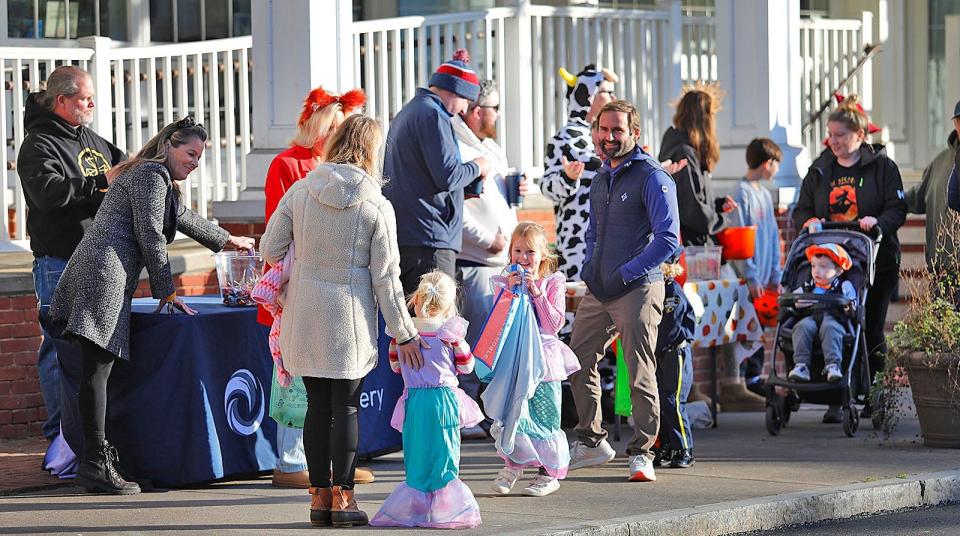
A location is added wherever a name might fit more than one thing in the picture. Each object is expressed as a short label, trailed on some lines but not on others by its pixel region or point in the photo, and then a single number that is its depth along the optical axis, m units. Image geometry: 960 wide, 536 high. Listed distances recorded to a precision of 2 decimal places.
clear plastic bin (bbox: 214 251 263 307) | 16.98
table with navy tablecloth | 16.20
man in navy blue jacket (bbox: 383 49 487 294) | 17.84
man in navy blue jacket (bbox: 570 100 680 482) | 16.94
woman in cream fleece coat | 14.09
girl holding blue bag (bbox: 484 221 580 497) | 16.17
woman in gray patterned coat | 15.64
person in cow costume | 20.91
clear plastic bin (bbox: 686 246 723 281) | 21.16
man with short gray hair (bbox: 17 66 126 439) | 16.67
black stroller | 20.73
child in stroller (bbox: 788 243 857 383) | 20.62
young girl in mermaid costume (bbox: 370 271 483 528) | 14.51
